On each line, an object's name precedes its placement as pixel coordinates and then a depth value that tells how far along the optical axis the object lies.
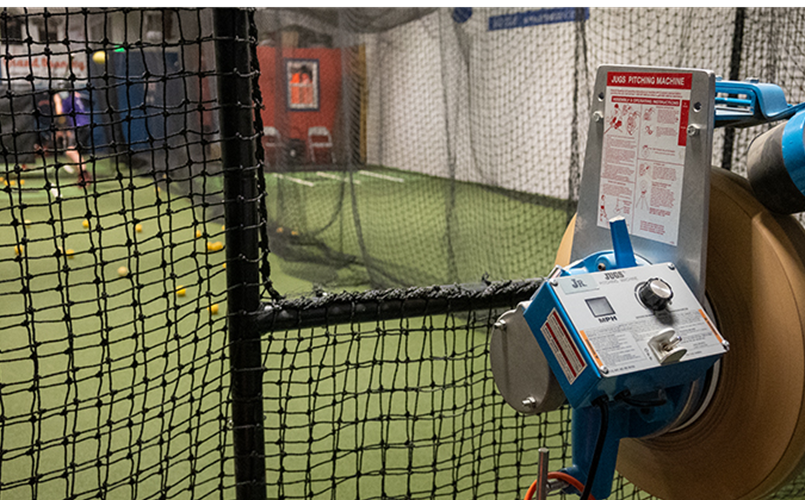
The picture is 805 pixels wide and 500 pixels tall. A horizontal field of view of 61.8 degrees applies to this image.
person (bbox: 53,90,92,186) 8.66
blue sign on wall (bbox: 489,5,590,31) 5.94
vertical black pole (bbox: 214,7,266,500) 1.16
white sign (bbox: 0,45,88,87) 9.25
